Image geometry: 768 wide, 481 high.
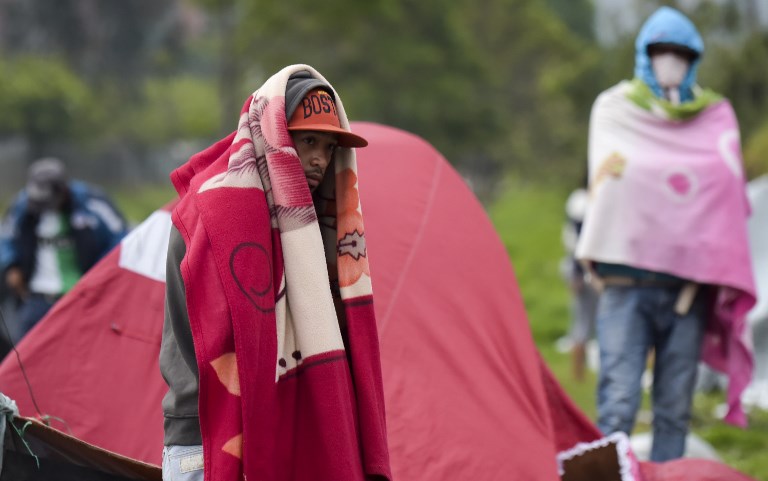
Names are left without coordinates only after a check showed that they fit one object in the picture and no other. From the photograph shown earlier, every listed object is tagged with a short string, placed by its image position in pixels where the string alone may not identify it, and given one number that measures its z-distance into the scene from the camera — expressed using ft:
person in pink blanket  32.63
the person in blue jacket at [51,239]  44.01
